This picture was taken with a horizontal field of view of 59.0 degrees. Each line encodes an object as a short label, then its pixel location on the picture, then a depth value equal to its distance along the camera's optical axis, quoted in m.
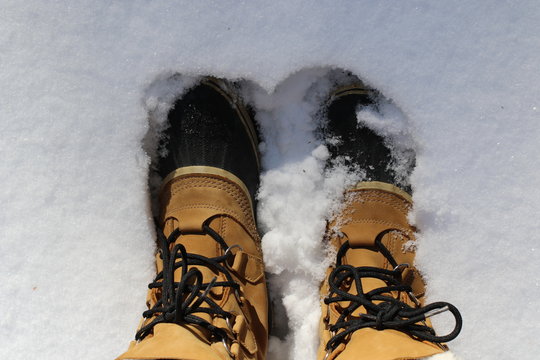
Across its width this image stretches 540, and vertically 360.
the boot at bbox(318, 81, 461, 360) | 0.98
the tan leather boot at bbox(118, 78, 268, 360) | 0.96
